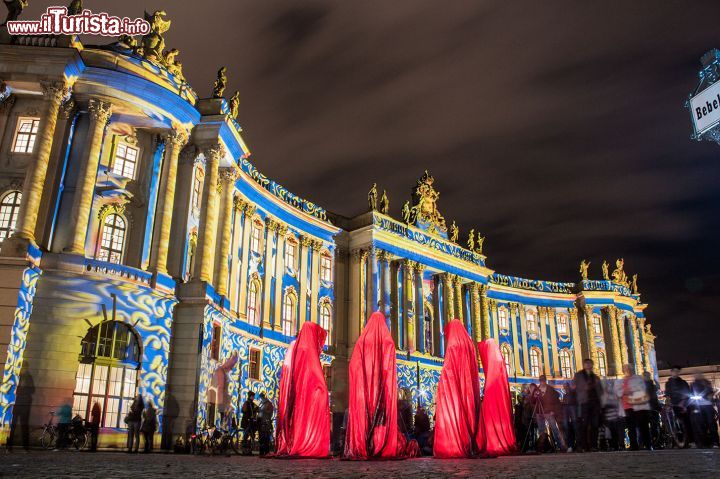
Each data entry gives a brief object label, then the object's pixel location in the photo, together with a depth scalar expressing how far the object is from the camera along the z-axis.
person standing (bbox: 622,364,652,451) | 14.62
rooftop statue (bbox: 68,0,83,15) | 24.69
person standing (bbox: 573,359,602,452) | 14.49
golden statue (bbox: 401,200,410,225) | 45.91
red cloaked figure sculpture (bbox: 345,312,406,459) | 12.38
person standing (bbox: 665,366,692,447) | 15.05
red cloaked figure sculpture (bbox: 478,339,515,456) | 13.48
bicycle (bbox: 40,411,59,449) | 18.70
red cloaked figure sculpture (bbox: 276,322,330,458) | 13.34
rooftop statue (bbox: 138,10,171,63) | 26.59
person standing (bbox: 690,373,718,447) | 14.88
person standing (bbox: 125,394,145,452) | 18.85
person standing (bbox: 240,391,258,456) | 18.50
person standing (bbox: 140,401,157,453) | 19.91
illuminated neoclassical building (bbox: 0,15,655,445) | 20.75
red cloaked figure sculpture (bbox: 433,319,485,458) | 12.77
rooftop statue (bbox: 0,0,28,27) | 24.45
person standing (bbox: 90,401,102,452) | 18.86
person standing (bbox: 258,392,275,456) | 17.92
